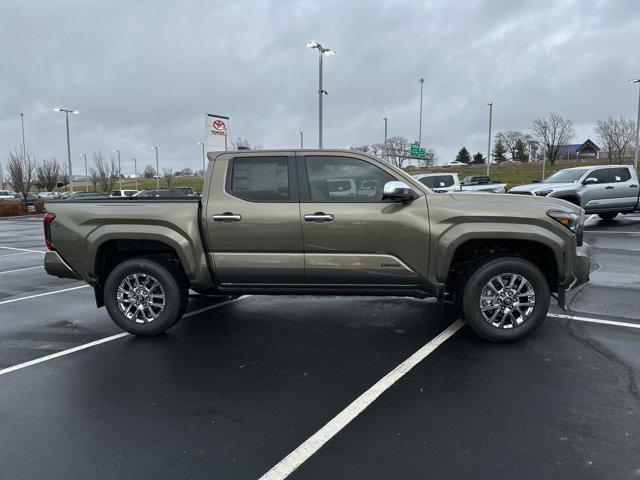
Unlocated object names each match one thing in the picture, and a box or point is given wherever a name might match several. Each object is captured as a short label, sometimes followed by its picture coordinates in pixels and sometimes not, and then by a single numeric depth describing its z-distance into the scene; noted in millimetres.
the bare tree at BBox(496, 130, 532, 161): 98062
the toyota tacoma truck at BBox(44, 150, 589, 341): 4699
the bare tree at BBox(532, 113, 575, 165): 74250
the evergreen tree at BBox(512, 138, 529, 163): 93438
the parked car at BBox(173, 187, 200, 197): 34588
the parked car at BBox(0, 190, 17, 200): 54762
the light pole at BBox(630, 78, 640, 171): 33181
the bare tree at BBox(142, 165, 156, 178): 98625
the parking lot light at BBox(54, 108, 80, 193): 38934
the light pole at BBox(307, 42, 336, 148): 21359
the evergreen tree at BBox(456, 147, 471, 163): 102562
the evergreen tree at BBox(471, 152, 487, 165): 96750
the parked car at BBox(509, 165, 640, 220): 15109
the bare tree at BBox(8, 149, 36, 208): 41125
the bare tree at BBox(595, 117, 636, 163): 62562
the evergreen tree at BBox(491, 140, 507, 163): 100188
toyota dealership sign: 22422
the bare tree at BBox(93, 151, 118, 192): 56441
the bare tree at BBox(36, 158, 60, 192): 72312
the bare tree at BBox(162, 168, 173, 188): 71894
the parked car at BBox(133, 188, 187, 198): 26017
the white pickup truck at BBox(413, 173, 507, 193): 19688
